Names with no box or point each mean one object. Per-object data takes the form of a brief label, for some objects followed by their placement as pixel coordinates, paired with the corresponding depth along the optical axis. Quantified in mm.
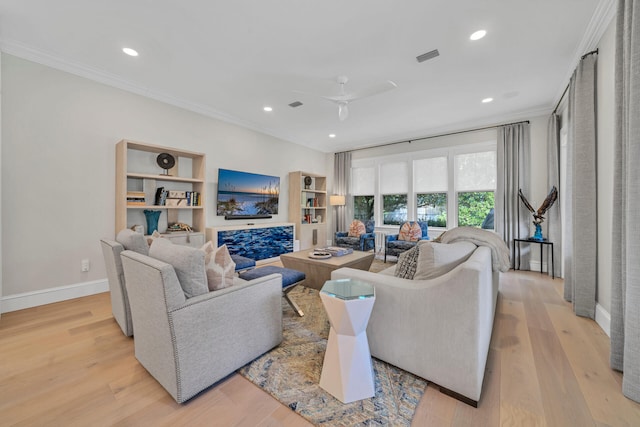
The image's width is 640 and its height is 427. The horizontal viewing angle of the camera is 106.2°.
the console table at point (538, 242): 3750
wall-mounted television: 4250
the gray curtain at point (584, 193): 2297
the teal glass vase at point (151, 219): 3299
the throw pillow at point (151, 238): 2317
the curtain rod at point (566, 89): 2347
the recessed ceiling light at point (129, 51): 2522
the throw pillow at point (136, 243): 1939
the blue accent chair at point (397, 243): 4411
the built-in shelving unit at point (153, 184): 3027
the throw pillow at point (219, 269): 1574
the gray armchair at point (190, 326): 1270
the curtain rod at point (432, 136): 4468
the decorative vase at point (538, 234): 3903
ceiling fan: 2515
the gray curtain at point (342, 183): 6316
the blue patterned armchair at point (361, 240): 4946
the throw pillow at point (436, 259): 1555
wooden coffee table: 2861
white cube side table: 1287
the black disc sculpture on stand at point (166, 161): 3422
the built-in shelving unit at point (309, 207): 5441
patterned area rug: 1218
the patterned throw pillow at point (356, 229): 5113
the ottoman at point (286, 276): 2252
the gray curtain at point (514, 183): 4160
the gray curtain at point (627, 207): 1348
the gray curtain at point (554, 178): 3746
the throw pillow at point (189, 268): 1369
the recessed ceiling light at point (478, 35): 2246
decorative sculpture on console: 3729
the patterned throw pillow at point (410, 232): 4570
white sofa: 1257
